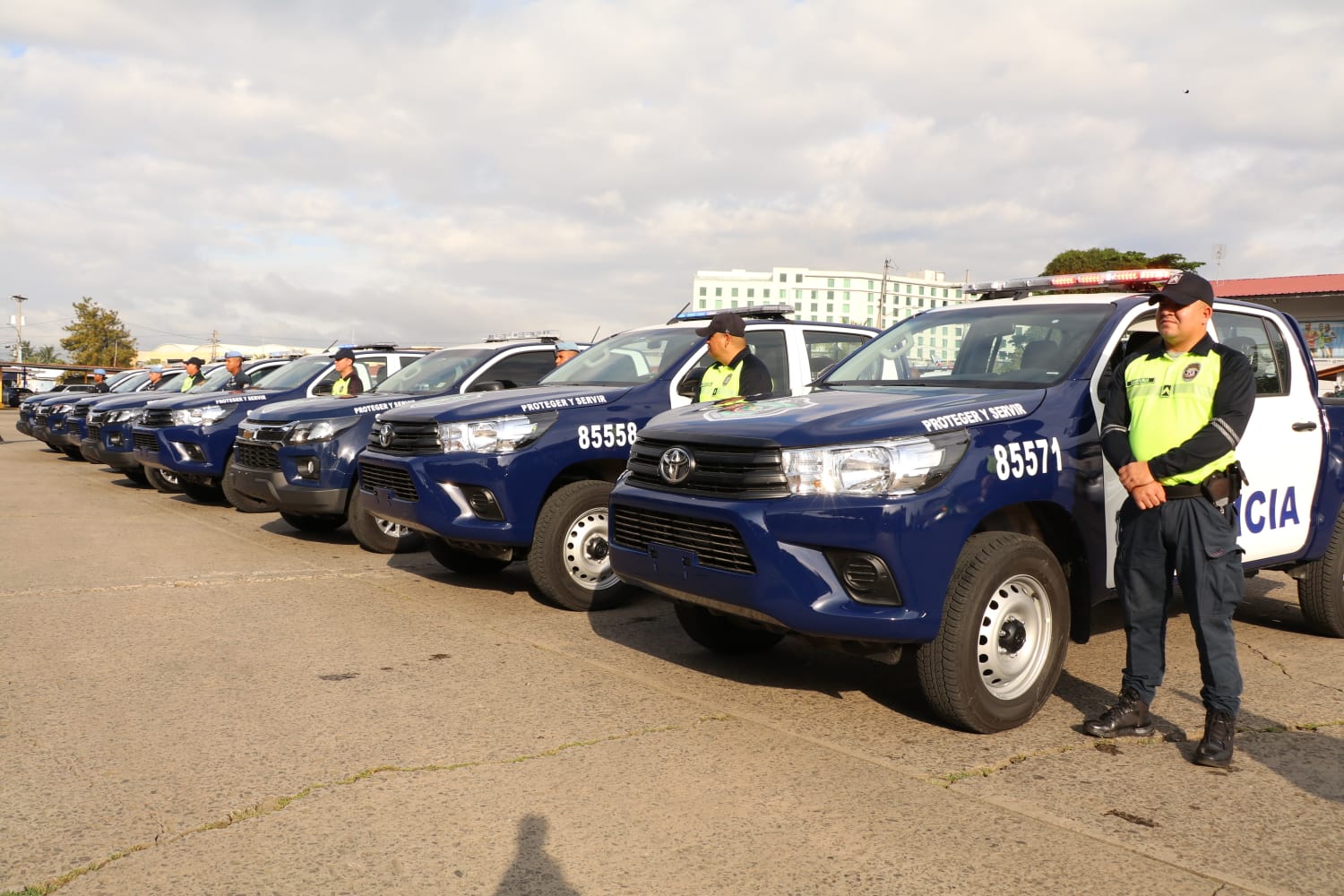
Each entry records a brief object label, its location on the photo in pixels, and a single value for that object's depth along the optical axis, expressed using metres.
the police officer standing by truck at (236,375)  13.10
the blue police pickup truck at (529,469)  6.27
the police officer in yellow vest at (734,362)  6.45
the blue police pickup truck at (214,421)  11.05
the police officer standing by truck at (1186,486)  3.93
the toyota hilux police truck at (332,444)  8.52
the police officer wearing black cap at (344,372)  11.16
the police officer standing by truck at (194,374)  15.49
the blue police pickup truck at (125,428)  13.19
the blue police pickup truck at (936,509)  3.98
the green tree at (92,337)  70.19
